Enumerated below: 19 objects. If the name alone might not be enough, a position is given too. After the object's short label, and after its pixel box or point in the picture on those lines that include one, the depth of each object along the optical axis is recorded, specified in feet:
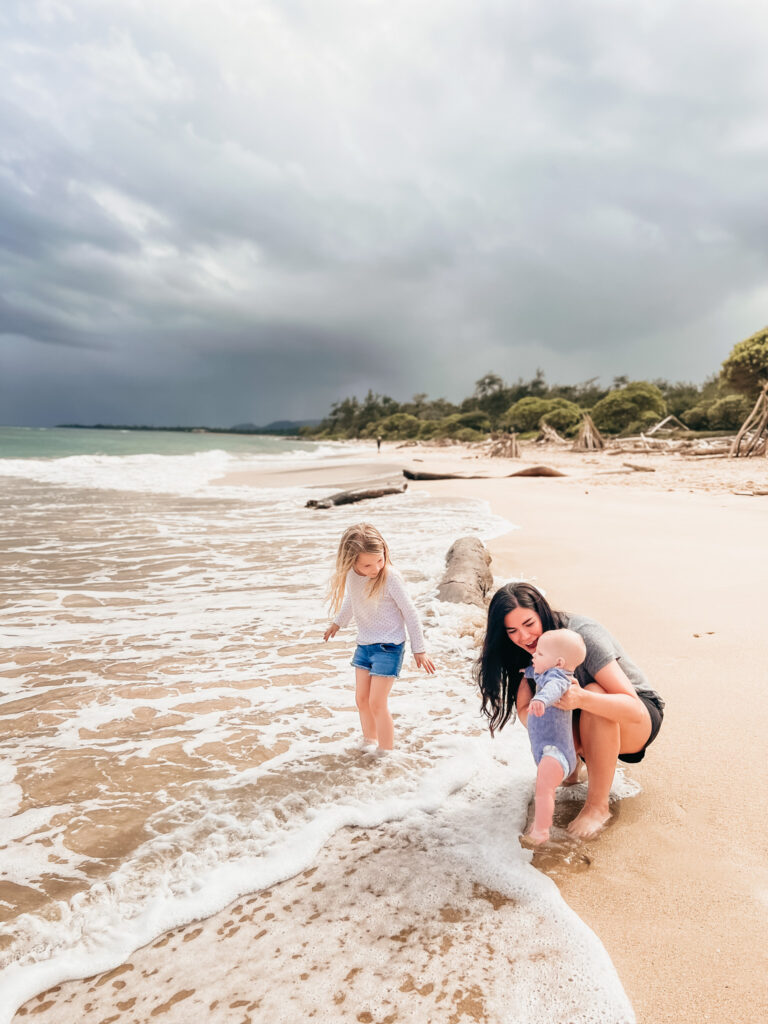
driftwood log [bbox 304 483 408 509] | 41.38
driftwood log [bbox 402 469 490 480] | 59.31
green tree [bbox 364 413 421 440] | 277.64
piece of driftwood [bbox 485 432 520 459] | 98.68
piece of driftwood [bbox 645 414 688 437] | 106.79
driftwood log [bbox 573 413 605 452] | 105.08
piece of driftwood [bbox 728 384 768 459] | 64.23
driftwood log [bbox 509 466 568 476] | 60.90
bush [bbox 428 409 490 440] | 232.51
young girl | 9.27
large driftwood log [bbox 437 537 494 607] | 16.89
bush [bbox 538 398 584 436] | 171.22
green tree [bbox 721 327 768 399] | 82.33
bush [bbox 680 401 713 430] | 131.13
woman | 7.04
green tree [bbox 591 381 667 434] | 144.66
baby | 6.36
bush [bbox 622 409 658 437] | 134.31
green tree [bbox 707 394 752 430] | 118.52
